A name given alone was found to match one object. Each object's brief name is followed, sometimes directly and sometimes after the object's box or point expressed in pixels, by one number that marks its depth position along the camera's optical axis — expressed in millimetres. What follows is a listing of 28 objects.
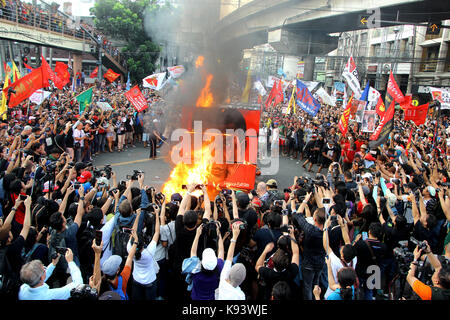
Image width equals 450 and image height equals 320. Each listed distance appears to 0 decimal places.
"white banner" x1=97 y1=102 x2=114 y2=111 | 13594
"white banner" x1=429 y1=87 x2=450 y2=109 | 11499
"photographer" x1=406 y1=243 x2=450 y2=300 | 2812
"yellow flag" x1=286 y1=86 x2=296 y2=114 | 14687
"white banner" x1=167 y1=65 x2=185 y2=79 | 16250
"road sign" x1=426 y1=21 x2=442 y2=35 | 10578
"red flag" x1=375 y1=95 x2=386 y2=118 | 9965
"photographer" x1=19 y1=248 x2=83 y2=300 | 2648
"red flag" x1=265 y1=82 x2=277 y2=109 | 16469
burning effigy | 8734
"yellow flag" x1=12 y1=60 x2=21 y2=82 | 10425
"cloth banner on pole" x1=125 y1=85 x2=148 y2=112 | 12469
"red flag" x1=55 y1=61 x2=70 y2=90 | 13248
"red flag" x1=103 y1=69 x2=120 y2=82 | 19812
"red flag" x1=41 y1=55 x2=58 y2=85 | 9448
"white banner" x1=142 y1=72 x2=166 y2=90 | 15234
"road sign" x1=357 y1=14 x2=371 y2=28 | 10892
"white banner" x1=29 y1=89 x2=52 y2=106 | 11004
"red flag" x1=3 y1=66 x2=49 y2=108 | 8562
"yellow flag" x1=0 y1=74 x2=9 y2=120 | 8258
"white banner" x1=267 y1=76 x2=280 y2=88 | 22116
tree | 30375
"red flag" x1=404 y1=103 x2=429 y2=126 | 10415
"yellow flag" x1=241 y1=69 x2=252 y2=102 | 29838
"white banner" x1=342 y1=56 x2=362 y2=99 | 11391
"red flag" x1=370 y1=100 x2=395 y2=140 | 9390
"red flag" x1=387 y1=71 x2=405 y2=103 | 9859
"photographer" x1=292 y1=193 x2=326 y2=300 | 3881
